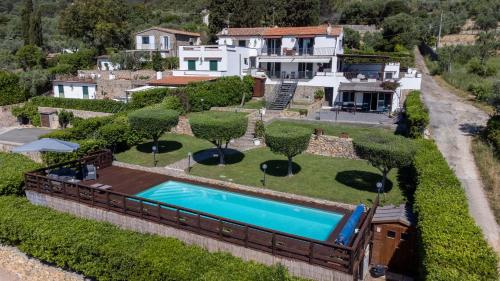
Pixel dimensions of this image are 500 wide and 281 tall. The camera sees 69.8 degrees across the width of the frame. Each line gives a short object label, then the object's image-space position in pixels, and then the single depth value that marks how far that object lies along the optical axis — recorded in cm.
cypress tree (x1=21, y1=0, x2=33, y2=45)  6738
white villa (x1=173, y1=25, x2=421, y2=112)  3600
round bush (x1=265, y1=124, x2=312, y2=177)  1909
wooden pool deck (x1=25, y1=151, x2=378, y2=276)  1140
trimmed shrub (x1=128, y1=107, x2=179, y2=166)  2331
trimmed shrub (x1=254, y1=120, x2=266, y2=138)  2775
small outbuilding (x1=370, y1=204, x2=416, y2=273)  1330
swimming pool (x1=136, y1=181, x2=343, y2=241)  1512
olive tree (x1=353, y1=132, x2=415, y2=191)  1647
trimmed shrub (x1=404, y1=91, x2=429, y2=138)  2312
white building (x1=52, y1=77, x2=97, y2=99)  4416
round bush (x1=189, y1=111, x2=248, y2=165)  2098
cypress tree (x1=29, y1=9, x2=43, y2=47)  6569
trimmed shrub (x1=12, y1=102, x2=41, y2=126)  4045
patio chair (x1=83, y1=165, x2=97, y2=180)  1922
